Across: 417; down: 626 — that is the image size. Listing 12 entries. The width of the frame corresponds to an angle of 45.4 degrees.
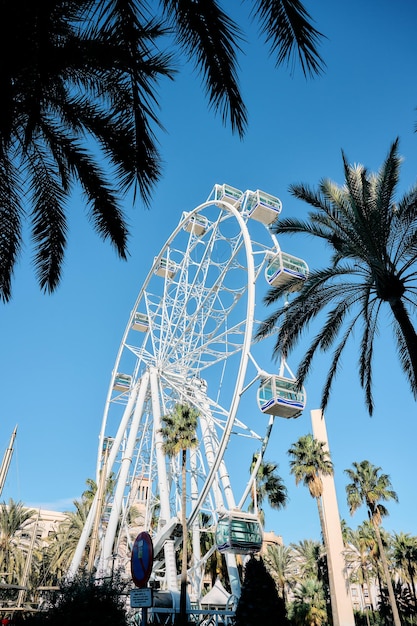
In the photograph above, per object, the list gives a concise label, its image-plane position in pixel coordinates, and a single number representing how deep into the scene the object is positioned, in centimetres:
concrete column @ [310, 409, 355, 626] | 4165
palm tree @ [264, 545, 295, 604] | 4300
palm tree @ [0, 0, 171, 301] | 554
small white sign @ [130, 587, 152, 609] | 657
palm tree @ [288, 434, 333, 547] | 3247
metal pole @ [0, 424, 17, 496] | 2389
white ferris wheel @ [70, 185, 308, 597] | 2328
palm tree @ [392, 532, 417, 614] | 4272
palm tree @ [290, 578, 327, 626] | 3400
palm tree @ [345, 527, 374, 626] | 4145
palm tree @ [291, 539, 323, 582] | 4376
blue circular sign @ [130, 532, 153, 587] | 709
